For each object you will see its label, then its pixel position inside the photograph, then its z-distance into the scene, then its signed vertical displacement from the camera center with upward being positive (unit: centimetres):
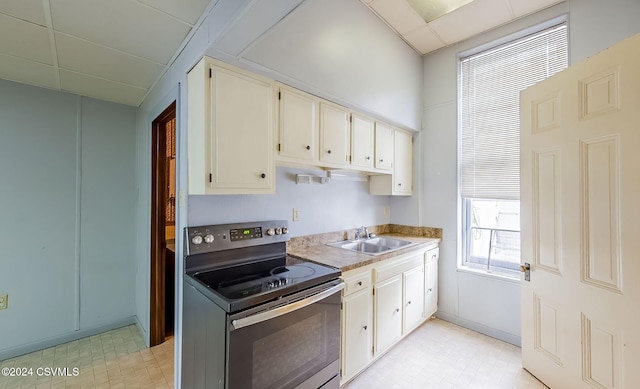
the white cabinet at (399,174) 293 +25
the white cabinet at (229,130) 151 +41
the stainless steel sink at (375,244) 272 -52
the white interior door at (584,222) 142 -17
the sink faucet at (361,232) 287 -40
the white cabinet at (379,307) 186 -93
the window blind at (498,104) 245 +96
